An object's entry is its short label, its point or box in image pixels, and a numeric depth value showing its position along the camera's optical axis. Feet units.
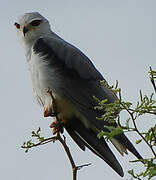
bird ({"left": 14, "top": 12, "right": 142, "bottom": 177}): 35.06
